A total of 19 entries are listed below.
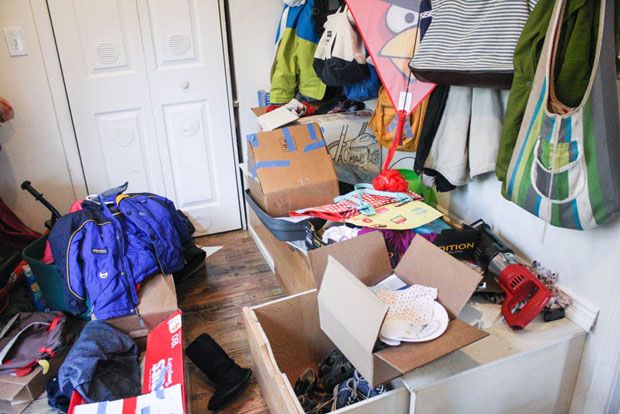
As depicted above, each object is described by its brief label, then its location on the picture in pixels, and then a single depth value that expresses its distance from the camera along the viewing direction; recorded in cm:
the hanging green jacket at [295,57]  228
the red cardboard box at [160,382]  135
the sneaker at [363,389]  124
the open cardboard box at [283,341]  125
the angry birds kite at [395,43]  158
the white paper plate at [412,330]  106
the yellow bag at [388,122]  166
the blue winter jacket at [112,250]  171
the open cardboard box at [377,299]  99
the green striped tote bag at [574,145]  94
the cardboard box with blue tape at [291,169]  189
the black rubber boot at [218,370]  157
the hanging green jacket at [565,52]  96
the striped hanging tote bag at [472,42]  115
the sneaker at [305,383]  144
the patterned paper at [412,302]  115
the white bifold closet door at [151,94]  221
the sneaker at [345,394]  130
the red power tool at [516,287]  122
